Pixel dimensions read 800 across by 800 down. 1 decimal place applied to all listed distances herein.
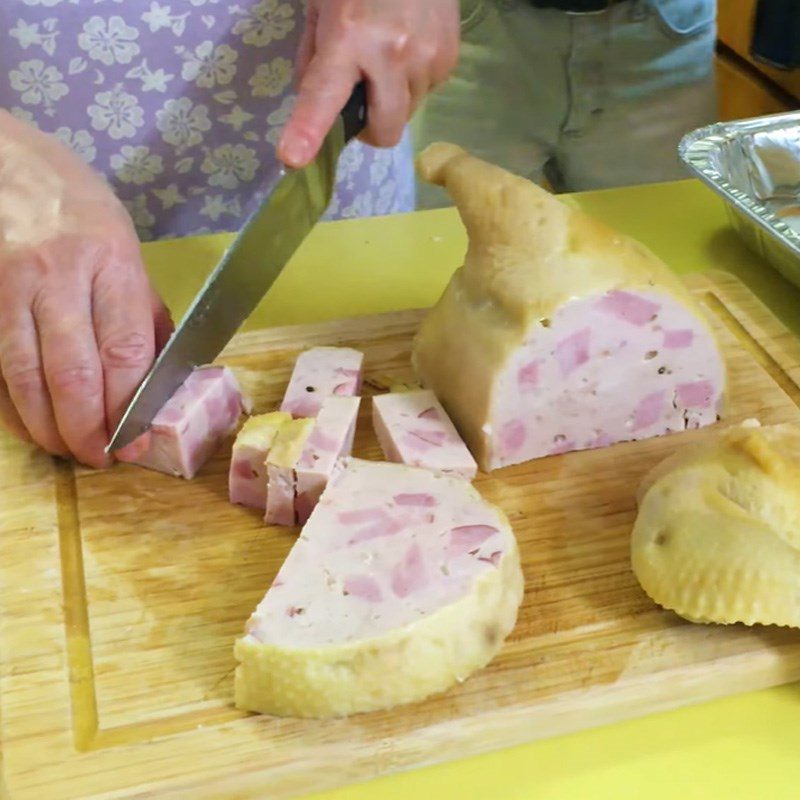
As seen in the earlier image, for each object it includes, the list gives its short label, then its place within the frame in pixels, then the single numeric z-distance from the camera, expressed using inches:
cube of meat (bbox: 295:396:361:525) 36.7
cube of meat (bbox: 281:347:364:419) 39.1
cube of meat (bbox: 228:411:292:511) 37.5
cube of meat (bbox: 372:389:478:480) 37.7
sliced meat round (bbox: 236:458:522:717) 33.5
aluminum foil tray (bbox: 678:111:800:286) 43.5
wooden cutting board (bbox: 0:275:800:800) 33.3
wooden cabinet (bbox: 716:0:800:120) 74.7
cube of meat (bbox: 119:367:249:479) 37.9
